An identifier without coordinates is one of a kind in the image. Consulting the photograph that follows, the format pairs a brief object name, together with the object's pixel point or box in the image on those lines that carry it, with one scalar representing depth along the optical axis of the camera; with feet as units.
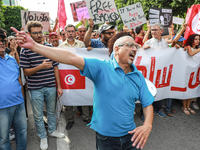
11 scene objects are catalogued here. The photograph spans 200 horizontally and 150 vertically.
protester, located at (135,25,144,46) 19.40
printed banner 12.28
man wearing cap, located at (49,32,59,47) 14.64
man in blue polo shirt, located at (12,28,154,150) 5.19
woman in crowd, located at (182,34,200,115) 14.02
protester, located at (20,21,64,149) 8.98
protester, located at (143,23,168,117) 13.69
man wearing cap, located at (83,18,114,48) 11.80
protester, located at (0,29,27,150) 7.49
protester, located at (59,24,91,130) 12.50
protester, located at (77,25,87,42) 14.70
